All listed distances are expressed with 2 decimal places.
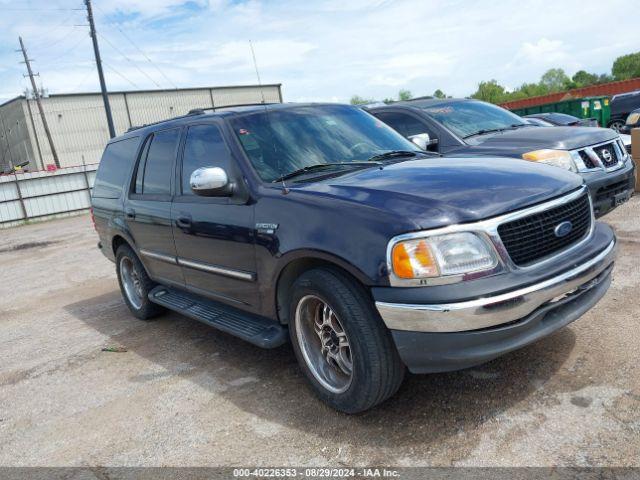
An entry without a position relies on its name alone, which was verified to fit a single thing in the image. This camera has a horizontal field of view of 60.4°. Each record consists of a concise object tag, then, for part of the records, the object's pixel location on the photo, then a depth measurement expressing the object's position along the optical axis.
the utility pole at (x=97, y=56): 26.59
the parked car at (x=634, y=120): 12.46
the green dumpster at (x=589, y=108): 21.73
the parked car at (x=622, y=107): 19.77
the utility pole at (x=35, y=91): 36.12
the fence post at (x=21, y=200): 21.41
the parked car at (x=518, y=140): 5.90
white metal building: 41.56
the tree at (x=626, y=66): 113.31
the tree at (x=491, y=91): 109.88
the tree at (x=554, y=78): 133.25
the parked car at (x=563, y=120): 11.46
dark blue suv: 2.67
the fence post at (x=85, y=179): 23.00
